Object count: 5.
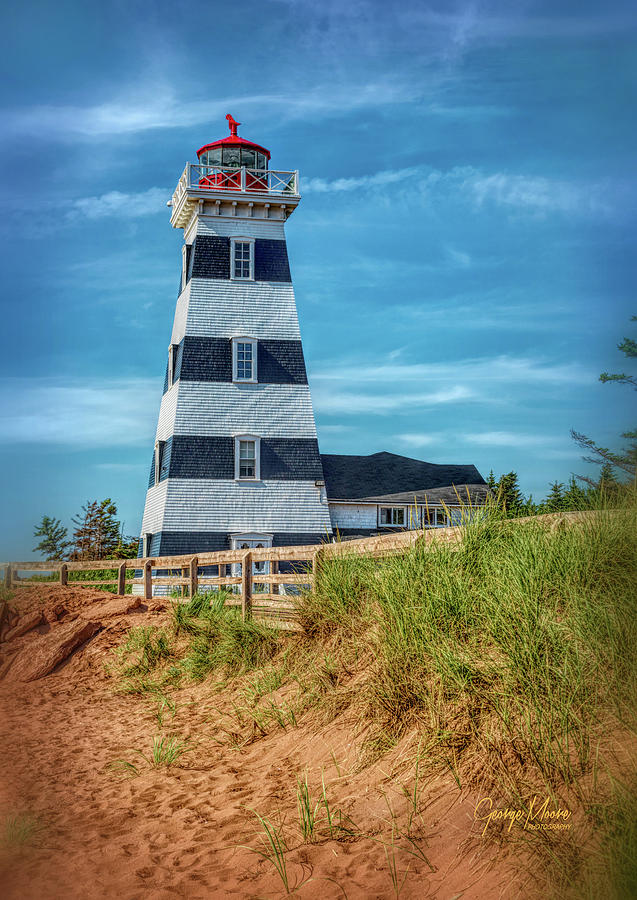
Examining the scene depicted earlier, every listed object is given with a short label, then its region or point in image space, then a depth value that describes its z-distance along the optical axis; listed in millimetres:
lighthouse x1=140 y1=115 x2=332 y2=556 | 26141
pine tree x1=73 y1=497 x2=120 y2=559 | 40188
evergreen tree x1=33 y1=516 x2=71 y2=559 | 40816
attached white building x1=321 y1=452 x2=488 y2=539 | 31500
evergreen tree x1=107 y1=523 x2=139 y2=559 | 37094
